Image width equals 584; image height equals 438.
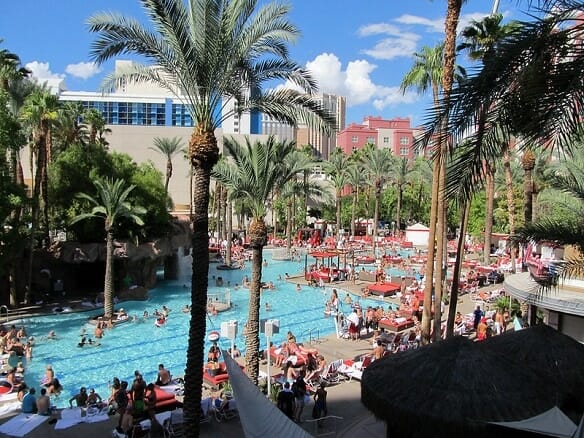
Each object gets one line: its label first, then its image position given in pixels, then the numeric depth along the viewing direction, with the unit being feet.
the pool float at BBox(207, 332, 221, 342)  52.15
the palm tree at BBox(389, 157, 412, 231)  184.65
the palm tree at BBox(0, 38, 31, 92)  78.89
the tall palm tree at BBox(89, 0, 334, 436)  30.81
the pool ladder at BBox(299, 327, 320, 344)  64.56
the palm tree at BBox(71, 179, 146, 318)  74.98
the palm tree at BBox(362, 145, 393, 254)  173.78
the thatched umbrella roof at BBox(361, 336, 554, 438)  22.85
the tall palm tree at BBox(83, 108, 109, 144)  111.75
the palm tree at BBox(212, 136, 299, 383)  45.91
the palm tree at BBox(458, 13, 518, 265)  56.03
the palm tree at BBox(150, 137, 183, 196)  167.94
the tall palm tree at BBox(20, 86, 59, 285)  77.25
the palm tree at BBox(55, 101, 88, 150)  98.50
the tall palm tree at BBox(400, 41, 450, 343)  48.80
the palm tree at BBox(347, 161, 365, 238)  186.70
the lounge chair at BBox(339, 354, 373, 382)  48.08
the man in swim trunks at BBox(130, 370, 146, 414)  37.29
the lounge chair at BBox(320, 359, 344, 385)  47.52
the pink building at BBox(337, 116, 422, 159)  383.24
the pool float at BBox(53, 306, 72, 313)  78.00
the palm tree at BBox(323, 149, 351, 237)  172.96
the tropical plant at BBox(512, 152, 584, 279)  29.21
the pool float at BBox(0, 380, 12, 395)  45.52
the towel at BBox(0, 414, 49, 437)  35.35
